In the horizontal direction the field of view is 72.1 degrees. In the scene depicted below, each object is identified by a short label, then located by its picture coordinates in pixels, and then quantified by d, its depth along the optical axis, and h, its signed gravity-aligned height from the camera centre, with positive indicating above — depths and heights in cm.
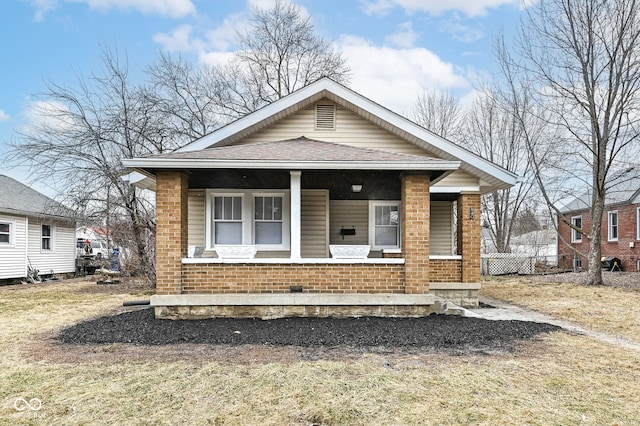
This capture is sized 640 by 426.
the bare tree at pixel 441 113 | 2611 +728
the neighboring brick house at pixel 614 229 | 2041 +27
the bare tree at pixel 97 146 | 1634 +336
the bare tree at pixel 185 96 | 1908 +671
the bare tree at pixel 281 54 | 2509 +1044
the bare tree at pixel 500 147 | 2414 +481
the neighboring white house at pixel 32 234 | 1756 +3
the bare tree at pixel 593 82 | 1430 +520
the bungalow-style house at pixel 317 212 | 793 +51
